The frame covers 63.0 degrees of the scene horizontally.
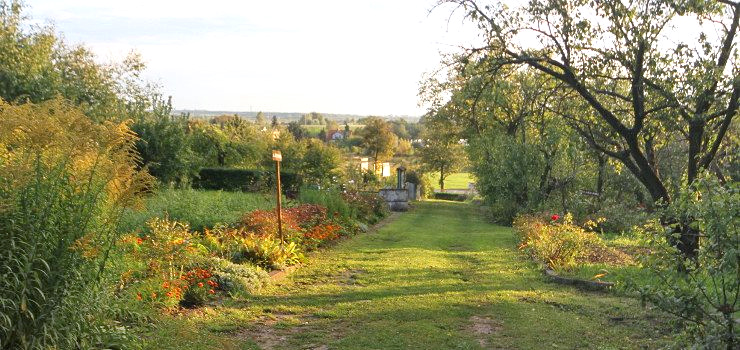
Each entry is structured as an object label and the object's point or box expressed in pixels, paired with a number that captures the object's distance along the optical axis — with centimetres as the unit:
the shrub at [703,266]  411
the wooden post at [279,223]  1087
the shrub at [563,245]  1149
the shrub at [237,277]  826
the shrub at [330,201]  1628
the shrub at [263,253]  1003
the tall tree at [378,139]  5047
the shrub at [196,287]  737
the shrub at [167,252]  672
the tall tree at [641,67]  832
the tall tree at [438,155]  4497
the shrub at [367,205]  1880
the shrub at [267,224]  1114
